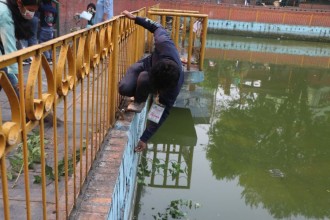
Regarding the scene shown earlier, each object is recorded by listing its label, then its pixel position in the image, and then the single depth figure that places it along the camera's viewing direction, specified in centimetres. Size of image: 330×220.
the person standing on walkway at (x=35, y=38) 466
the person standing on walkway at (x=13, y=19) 232
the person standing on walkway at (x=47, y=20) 530
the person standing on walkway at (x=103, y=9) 584
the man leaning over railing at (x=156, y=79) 268
